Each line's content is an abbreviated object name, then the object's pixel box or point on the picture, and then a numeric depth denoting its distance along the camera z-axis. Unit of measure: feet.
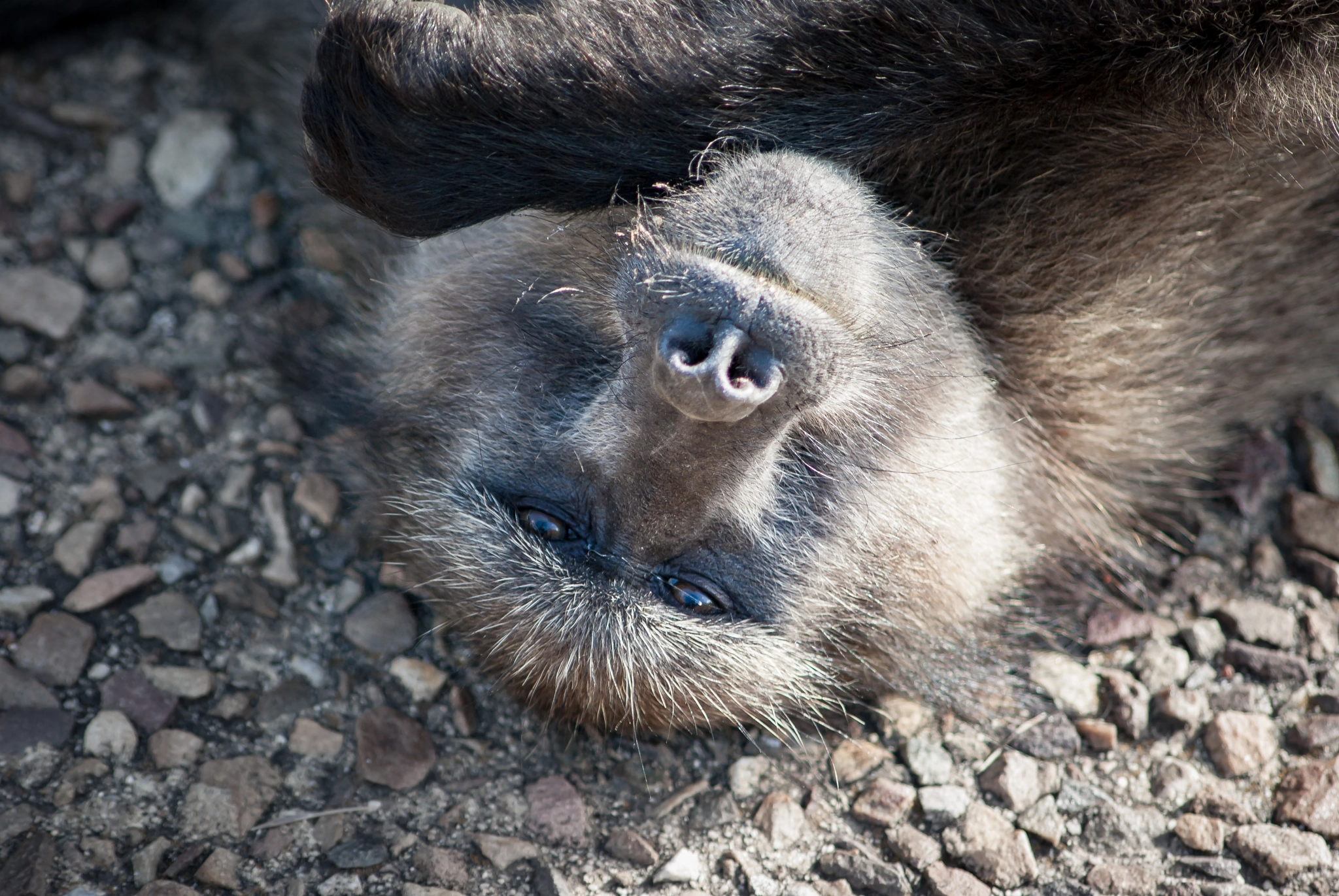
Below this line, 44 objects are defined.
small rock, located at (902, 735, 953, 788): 17.76
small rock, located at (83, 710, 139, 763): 16.96
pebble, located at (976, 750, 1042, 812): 17.42
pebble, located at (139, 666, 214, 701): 17.78
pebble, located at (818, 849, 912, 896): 16.46
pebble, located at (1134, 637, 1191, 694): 18.85
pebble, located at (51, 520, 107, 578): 18.76
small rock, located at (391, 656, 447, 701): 18.30
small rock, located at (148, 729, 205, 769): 17.02
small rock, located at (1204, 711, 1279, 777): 17.71
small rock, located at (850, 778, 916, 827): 17.25
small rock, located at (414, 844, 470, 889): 16.19
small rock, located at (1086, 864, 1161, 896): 16.42
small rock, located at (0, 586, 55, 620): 18.08
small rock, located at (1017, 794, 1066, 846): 17.07
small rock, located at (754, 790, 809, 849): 17.03
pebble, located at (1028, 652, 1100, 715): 18.67
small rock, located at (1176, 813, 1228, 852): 16.83
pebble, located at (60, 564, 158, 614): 18.33
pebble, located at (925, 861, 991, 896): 16.35
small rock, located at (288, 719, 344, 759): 17.52
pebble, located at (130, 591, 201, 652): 18.28
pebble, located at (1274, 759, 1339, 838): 16.85
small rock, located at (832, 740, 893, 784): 17.93
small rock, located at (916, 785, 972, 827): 17.28
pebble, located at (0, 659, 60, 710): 17.13
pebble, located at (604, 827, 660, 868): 16.63
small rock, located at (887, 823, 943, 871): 16.76
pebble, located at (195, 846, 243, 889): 15.75
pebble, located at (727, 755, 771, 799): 17.66
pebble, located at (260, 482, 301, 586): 19.30
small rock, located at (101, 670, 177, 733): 17.39
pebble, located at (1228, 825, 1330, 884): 16.44
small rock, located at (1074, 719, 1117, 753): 18.12
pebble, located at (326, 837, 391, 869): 16.29
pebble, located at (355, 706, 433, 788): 17.30
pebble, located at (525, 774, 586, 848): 16.89
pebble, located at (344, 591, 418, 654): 18.78
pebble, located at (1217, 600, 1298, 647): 19.21
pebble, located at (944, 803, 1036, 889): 16.60
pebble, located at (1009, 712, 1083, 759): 18.08
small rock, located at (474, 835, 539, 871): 16.49
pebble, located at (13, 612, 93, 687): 17.56
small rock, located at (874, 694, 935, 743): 18.51
